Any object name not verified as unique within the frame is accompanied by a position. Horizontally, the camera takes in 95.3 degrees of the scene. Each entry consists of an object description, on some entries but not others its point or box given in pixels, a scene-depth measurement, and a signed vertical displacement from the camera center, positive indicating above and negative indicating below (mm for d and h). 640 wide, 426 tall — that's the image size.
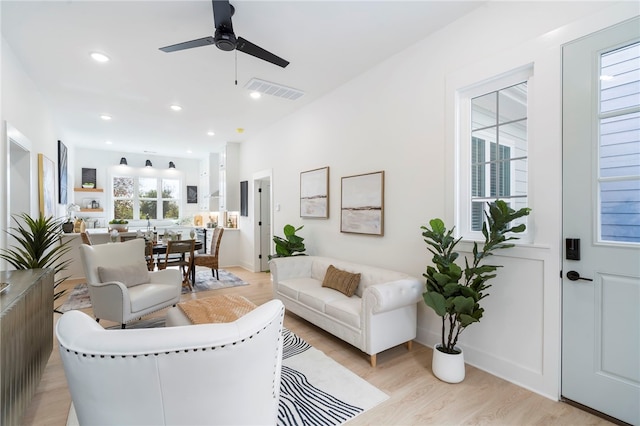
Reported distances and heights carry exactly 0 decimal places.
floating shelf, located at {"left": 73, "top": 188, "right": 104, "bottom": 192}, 7770 +576
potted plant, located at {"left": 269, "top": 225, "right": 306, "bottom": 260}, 4375 -517
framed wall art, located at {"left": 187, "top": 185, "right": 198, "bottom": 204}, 9312 +551
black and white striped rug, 1894 -1329
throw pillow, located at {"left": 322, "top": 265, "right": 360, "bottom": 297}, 3160 -773
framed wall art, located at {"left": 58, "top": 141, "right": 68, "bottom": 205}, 5536 +748
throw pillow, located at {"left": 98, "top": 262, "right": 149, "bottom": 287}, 3182 -715
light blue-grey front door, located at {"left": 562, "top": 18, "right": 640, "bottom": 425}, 1800 -60
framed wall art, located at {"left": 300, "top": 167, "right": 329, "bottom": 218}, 4336 +293
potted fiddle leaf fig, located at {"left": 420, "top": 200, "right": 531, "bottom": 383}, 2113 -512
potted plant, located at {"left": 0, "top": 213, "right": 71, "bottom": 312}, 2617 -323
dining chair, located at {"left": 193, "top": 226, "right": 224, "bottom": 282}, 5391 -858
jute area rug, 4148 -1321
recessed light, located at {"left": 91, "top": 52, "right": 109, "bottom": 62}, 3146 +1691
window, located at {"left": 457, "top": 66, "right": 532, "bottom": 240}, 2359 +565
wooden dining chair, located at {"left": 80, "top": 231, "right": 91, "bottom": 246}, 4512 -424
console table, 1454 -774
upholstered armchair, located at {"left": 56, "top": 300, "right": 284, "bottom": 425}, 993 -558
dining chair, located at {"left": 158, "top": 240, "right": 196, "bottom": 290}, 4660 -746
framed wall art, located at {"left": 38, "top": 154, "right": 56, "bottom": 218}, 4109 +387
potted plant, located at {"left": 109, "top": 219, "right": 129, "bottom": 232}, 6654 -337
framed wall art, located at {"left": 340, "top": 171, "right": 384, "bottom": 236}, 3406 +97
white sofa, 2480 -923
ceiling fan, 2154 +1344
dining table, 4844 -647
